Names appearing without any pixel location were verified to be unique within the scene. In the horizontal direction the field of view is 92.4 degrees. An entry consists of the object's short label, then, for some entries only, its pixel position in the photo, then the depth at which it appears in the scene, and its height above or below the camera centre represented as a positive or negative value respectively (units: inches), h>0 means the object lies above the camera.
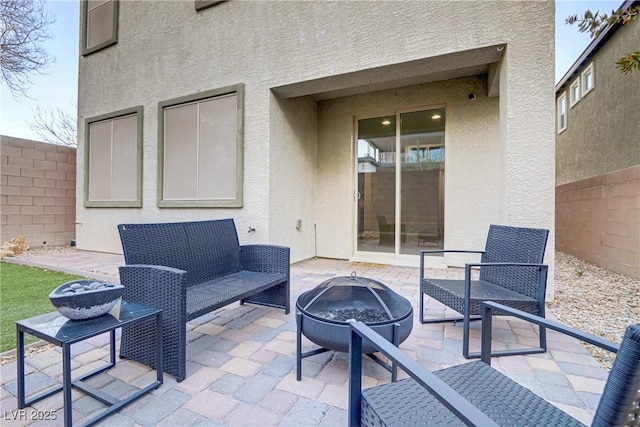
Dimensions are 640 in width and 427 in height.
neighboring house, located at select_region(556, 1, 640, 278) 185.9 +60.3
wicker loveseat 76.5 -20.6
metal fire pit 71.5 -25.8
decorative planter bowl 62.0 -18.2
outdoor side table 57.3 -24.1
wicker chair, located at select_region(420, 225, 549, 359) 91.5 -23.6
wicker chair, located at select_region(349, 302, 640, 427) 29.0 -28.0
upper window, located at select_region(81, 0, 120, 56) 257.6 +163.6
